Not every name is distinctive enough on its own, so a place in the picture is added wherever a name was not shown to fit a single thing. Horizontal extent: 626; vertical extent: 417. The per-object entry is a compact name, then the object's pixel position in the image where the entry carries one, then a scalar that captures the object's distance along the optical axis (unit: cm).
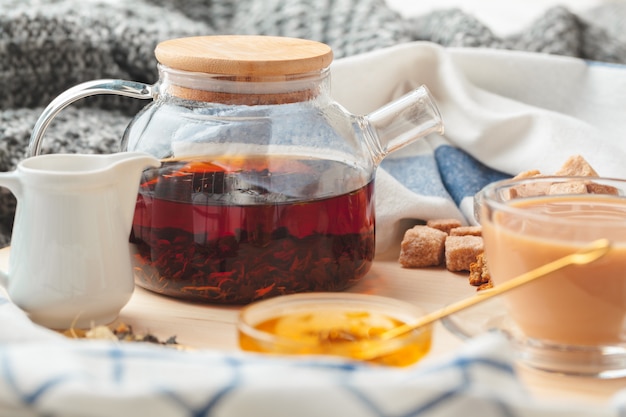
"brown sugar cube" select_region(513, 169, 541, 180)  79
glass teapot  71
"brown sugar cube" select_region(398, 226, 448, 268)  79
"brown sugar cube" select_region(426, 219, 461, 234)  81
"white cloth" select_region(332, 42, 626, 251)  85
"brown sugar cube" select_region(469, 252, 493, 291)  75
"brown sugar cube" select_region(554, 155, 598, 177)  79
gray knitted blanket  93
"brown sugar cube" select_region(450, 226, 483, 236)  80
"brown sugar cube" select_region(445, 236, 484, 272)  77
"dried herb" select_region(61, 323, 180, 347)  65
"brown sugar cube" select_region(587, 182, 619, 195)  72
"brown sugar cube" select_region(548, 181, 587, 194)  72
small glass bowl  61
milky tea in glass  64
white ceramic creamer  68
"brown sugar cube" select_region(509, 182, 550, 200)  70
